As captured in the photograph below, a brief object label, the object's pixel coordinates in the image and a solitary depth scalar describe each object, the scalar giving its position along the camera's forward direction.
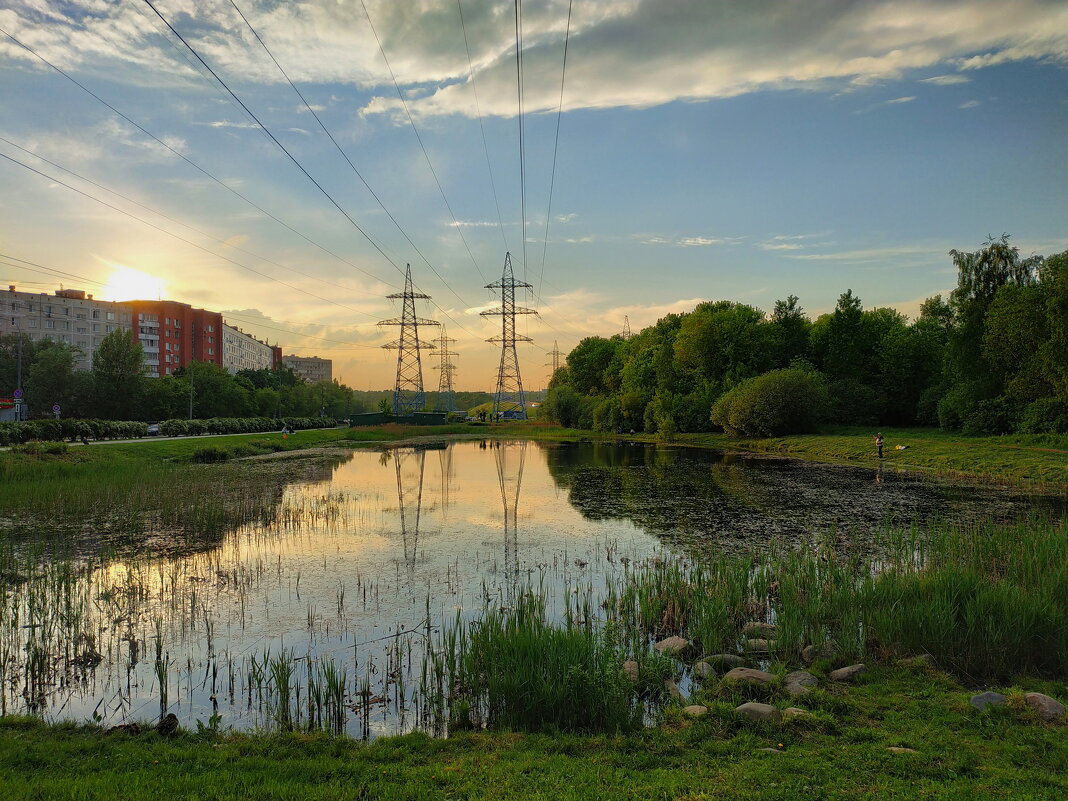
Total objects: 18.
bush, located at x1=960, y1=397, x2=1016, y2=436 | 44.81
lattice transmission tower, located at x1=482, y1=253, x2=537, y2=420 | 84.44
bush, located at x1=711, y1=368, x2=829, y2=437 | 56.41
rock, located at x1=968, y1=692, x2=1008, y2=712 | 6.89
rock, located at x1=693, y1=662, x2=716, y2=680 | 8.23
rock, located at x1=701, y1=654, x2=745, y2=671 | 8.71
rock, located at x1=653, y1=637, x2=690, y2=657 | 9.20
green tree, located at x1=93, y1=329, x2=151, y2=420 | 81.88
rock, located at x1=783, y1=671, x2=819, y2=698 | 7.54
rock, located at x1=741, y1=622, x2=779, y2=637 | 9.68
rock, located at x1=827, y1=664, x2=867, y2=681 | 8.08
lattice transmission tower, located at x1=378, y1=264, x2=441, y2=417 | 82.94
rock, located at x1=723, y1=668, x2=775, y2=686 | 7.80
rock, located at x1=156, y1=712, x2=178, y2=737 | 6.67
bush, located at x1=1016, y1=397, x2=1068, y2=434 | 38.66
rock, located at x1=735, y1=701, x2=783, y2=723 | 6.78
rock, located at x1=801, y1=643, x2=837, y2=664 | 8.80
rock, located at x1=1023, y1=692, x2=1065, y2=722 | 6.61
